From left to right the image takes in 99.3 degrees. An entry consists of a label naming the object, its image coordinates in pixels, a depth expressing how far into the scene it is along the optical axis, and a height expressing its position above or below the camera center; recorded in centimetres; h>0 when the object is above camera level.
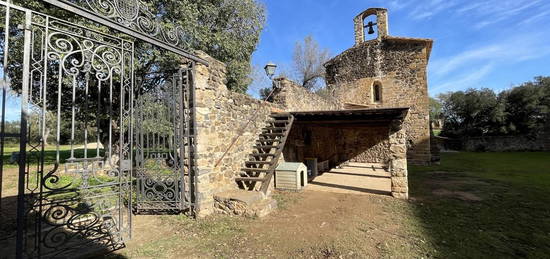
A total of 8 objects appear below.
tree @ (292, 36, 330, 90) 2148 +668
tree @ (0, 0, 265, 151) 668 +359
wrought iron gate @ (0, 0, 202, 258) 243 +11
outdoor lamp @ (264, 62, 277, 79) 752 +220
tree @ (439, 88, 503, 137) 2131 +182
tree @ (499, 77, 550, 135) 1939 +220
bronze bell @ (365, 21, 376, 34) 1442 +666
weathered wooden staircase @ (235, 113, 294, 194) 559 -45
